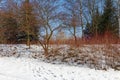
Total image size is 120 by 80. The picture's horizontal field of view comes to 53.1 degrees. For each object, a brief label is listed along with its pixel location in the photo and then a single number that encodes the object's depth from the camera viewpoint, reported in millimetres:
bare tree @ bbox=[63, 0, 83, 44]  7359
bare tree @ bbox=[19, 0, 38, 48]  7325
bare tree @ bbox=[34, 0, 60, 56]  7141
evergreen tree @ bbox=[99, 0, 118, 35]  14143
